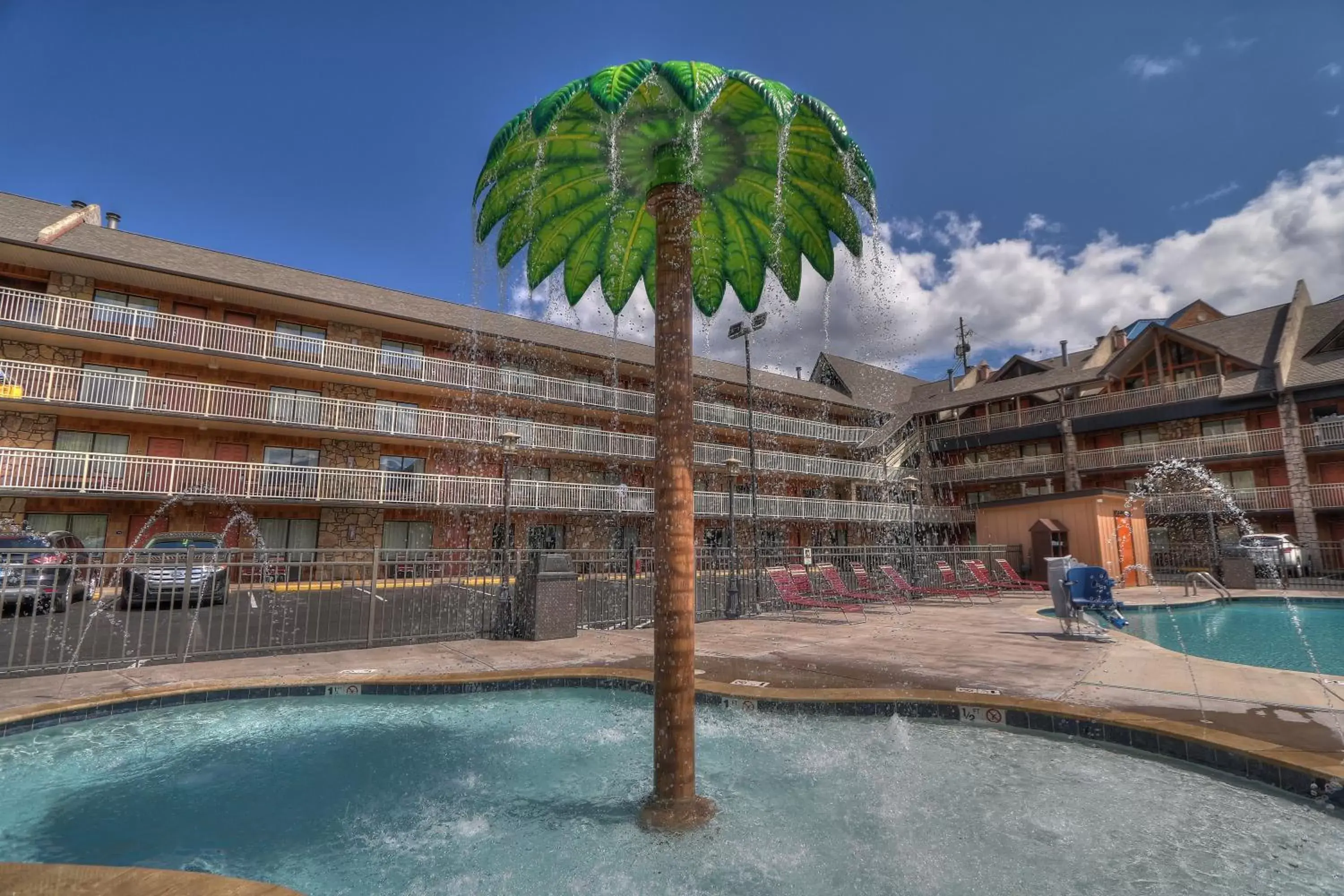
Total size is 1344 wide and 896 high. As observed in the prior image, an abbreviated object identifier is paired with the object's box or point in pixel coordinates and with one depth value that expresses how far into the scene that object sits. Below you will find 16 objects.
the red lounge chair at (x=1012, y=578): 17.72
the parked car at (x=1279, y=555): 23.70
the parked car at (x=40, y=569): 7.00
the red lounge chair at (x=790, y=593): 12.93
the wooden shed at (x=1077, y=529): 20.58
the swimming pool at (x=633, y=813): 2.99
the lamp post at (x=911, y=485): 19.25
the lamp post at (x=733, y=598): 13.45
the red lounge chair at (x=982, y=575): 17.33
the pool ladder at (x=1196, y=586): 17.89
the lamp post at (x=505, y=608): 9.80
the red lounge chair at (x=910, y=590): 15.93
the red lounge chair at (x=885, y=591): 16.50
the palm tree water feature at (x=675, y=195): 3.12
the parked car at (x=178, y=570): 7.98
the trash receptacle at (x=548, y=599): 9.55
